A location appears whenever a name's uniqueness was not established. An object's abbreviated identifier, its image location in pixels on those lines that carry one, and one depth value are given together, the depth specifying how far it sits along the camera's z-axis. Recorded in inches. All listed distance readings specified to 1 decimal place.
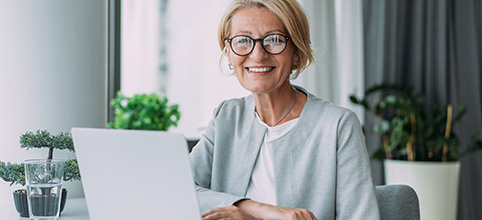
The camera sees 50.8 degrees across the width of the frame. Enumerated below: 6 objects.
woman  49.4
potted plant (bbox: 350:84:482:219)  125.6
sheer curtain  139.8
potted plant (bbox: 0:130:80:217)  50.5
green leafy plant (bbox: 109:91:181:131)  101.0
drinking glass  46.4
